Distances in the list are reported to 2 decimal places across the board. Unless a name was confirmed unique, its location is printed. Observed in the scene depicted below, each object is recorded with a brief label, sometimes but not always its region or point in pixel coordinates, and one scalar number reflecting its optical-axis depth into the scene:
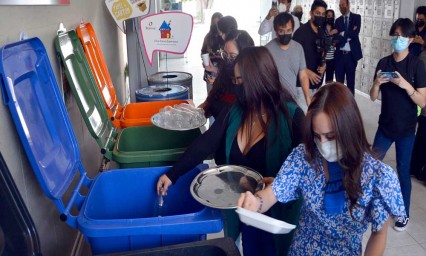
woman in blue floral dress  1.27
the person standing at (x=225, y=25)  3.79
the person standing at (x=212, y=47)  3.59
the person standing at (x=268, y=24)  5.69
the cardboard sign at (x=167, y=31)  3.07
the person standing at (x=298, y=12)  7.06
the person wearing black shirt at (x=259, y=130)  1.75
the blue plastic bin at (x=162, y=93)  2.98
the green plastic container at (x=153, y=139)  2.29
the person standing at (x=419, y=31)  4.20
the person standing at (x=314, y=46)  4.36
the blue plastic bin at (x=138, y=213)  1.32
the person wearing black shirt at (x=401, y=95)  2.60
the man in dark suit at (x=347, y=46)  5.62
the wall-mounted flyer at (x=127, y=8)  3.57
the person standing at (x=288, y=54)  3.43
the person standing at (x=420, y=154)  3.44
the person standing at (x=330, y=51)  5.41
